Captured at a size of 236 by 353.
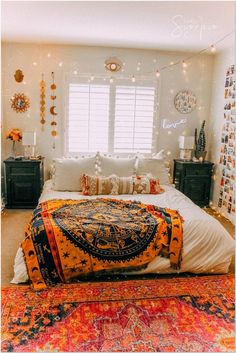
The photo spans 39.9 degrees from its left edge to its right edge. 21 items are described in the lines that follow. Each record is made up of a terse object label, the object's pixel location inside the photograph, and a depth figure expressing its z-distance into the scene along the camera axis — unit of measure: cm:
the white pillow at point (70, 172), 407
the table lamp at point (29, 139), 458
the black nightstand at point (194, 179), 484
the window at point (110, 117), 483
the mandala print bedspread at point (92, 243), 271
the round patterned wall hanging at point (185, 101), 502
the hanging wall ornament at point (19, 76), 469
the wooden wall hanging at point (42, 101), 477
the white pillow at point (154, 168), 434
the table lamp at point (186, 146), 485
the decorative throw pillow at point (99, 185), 391
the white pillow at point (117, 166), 427
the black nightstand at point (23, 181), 455
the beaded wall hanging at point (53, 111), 478
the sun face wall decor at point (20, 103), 475
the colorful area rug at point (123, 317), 204
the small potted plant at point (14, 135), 462
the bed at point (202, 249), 290
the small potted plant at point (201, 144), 502
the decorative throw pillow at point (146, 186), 400
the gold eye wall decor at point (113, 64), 477
